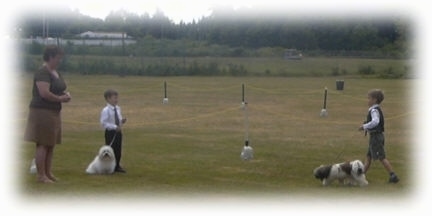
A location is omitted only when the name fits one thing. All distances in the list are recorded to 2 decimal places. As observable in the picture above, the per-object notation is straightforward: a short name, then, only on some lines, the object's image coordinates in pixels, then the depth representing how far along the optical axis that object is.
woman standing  10.08
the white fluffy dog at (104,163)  11.34
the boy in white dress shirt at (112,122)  11.65
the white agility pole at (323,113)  24.73
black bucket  39.84
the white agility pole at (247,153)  13.53
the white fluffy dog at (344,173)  10.73
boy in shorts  11.14
